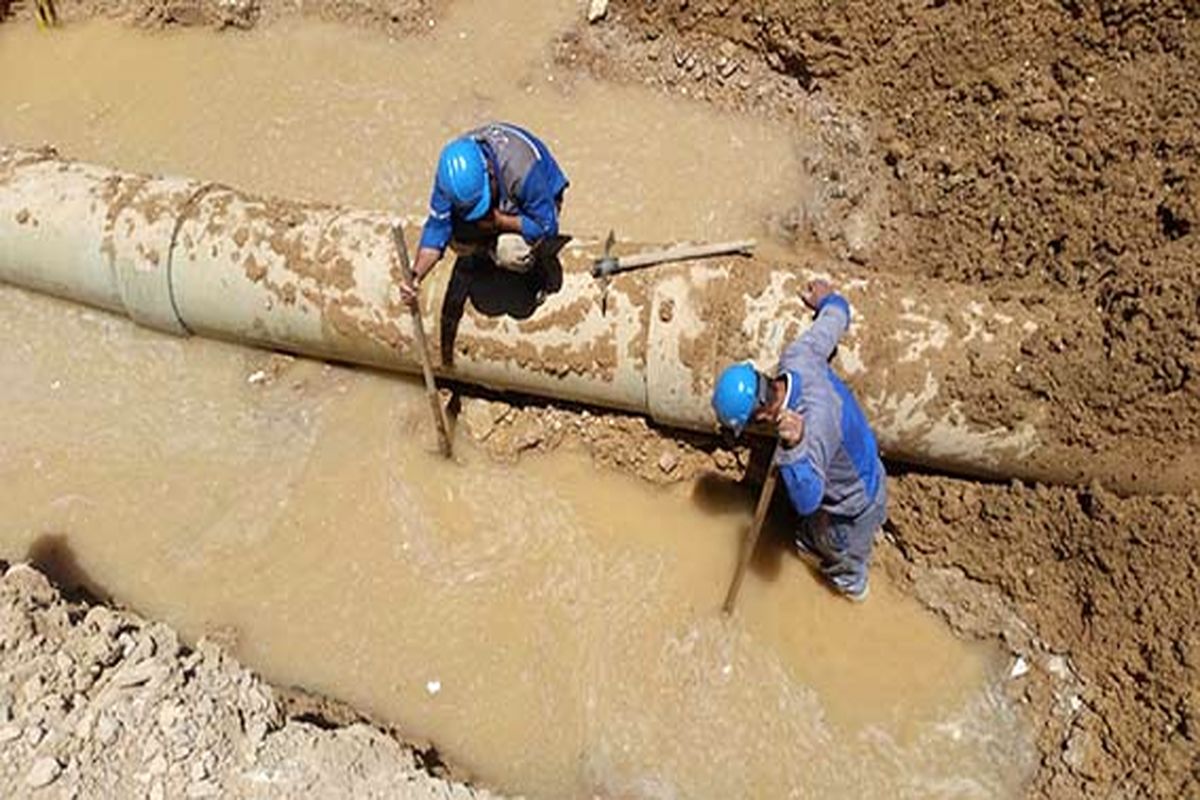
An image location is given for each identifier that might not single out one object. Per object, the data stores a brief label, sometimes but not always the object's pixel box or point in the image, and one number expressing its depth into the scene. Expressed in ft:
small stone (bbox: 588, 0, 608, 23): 26.00
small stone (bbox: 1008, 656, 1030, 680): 18.15
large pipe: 17.66
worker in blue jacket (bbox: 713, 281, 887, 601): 15.64
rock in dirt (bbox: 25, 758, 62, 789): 14.47
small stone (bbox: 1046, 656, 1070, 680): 17.81
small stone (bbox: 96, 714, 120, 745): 15.08
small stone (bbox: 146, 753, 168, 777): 14.90
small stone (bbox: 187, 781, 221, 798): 14.75
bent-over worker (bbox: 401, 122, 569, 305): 16.40
